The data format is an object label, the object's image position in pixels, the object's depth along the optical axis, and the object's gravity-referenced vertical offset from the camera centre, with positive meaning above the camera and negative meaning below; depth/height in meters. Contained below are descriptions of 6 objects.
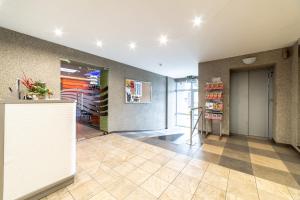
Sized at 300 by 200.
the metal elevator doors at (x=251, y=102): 4.18 -0.03
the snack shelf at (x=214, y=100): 4.16 +0.04
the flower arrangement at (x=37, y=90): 2.07 +0.16
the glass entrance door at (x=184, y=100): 7.91 +0.06
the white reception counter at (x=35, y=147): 1.37 -0.57
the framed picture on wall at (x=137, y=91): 5.45 +0.44
